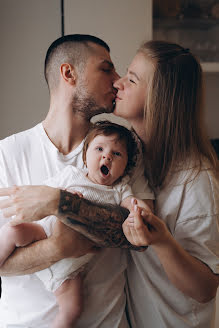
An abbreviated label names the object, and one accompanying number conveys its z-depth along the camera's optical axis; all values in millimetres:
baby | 1303
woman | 1380
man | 1311
